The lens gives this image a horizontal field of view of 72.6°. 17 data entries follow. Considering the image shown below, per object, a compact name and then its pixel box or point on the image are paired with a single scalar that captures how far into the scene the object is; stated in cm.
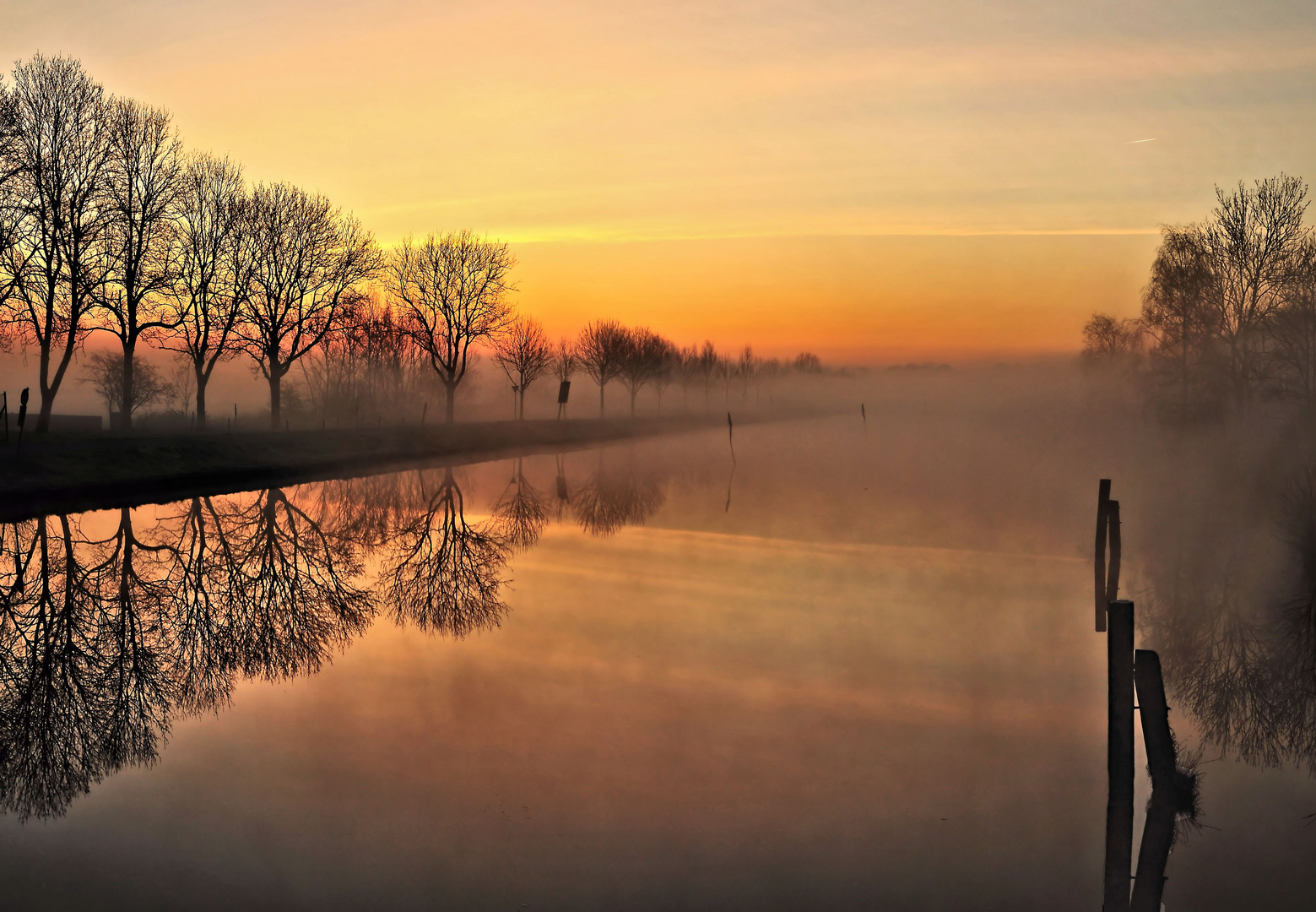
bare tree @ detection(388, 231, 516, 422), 6625
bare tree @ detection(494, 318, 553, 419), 8044
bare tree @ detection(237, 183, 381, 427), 5131
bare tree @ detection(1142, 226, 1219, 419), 4581
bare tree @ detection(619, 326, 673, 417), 9875
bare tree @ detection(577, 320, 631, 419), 9550
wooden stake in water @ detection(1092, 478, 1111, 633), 1747
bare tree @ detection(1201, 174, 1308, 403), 4244
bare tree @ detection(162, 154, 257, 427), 4712
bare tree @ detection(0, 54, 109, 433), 3606
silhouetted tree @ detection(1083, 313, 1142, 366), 8956
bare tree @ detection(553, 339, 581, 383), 10331
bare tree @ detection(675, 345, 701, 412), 13388
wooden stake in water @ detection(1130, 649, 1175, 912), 723
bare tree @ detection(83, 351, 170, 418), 7688
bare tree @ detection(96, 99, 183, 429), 4031
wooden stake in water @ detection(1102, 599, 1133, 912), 649
